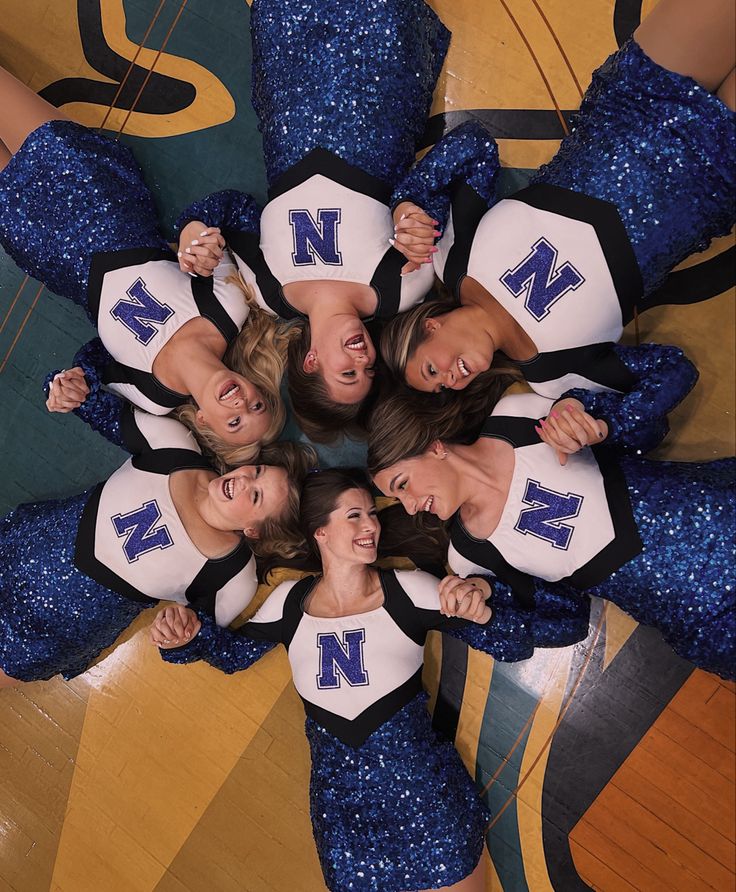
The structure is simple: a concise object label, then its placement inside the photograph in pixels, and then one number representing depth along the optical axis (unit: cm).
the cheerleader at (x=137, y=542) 209
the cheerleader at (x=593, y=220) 167
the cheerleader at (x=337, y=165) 195
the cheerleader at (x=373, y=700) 200
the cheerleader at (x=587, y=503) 179
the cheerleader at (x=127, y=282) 210
